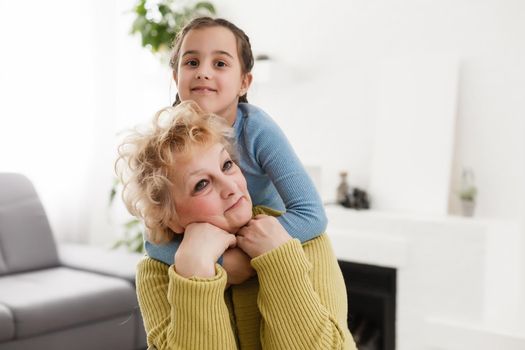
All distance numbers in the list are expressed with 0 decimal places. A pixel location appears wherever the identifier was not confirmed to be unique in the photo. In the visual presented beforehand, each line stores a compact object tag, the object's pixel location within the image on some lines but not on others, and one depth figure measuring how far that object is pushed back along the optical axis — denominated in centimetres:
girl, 114
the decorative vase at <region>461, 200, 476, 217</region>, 303
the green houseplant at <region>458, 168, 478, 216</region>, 302
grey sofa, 253
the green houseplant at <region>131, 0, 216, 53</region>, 387
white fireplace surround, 283
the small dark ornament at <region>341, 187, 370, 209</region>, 326
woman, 100
